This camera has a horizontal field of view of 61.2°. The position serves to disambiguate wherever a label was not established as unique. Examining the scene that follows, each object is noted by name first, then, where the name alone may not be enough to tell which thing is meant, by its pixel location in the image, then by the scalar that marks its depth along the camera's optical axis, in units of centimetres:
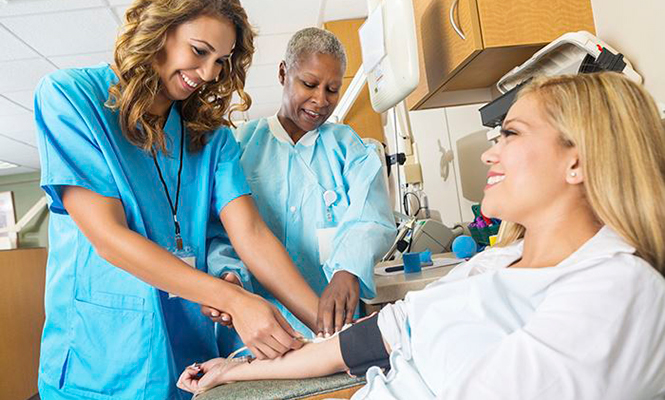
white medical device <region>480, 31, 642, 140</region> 133
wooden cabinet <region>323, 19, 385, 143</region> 387
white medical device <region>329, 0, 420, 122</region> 167
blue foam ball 192
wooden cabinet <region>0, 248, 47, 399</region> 416
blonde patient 70
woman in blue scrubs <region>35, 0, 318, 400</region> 111
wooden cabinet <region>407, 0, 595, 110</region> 154
